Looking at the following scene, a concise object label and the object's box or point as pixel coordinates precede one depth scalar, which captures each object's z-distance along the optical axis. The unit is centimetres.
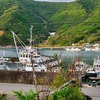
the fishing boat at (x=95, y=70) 3959
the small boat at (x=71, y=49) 14788
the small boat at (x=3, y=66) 6078
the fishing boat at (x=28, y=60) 5257
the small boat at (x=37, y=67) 5147
